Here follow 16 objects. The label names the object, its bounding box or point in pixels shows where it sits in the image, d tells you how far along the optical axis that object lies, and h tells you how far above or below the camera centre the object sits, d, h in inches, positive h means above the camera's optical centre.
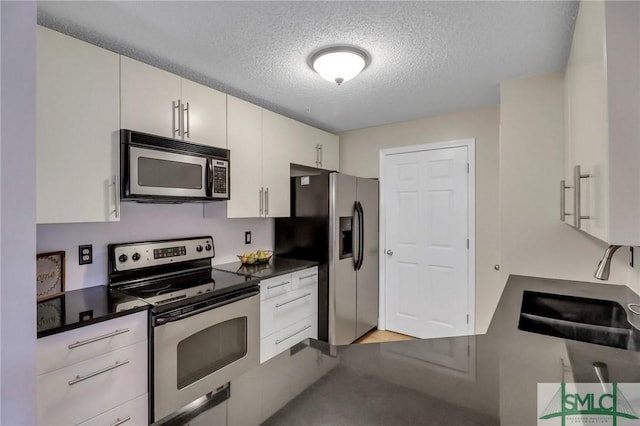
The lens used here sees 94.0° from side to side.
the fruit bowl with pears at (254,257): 106.4 -16.4
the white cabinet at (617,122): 28.7 +9.1
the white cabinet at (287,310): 91.4 -32.9
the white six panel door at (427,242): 115.6 -12.5
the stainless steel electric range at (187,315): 65.1 -25.2
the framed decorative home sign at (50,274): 64.7 -13.9
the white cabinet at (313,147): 117.3 +27.9
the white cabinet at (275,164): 104.7 +17.4
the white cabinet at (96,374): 50.8 -30.1
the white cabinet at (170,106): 69.6 +27.7
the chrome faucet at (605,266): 44.8 -8.4
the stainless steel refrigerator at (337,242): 109.3 -11.8
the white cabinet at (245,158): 93.3 +17.8
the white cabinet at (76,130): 57.1 +16.9
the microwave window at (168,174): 70.1 +9.7
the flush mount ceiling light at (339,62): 67.5 +35.2
